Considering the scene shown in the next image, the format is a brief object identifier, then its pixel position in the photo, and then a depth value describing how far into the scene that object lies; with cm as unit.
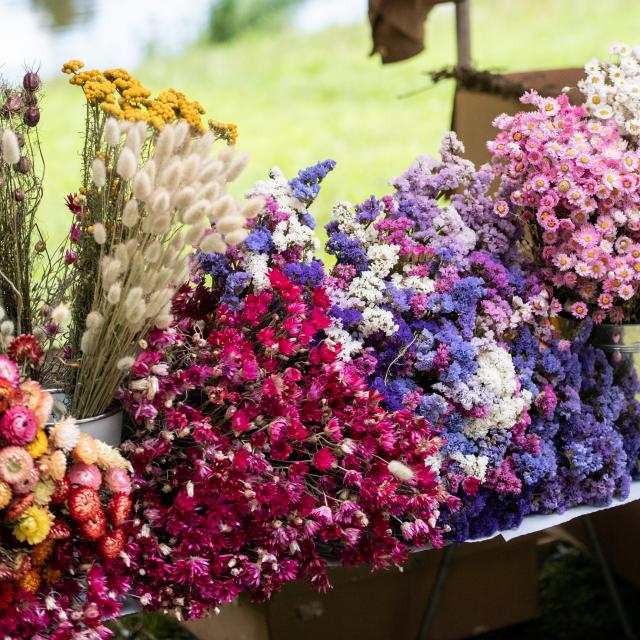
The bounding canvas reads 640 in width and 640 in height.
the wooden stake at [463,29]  323
